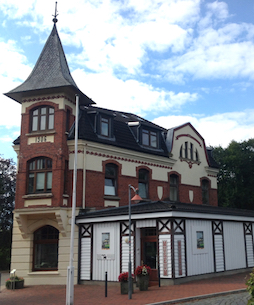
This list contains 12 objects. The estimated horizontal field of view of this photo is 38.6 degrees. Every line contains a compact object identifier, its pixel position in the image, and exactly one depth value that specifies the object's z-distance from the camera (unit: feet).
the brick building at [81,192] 61.36
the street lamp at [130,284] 47.42
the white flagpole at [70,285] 44.47
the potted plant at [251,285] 26.27
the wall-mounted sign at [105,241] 64.18
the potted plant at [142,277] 52.80
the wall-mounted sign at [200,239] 62.59
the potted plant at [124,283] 51.75
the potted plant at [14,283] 63.10
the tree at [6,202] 120.16
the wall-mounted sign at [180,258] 56.95
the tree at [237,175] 131.85
